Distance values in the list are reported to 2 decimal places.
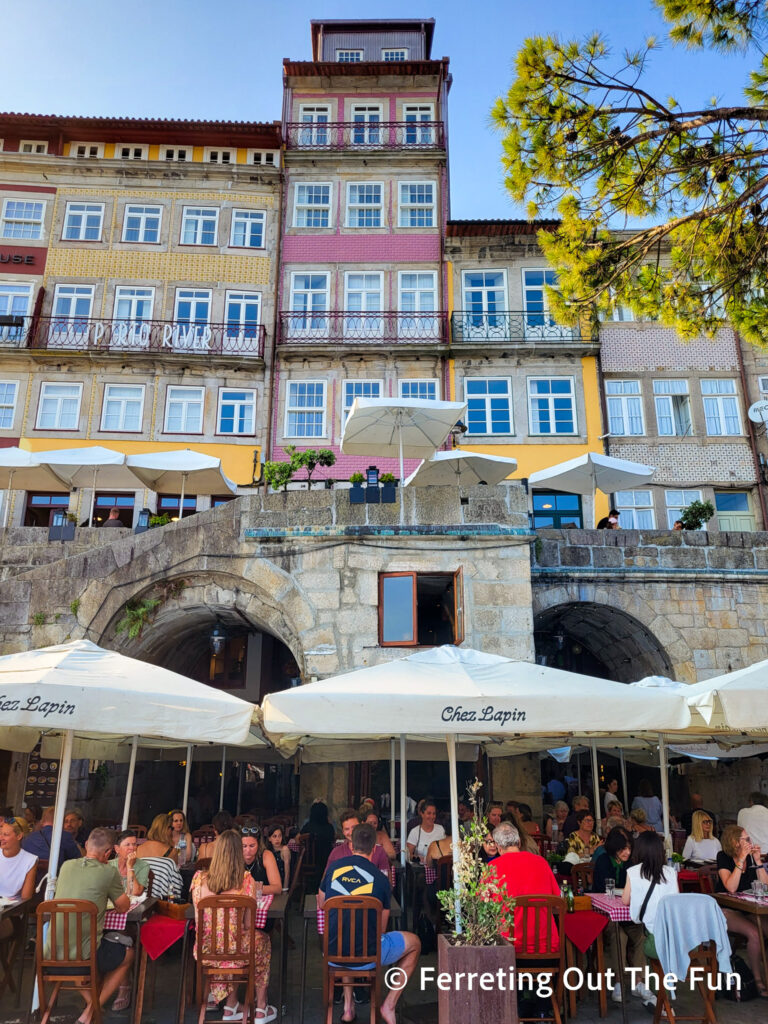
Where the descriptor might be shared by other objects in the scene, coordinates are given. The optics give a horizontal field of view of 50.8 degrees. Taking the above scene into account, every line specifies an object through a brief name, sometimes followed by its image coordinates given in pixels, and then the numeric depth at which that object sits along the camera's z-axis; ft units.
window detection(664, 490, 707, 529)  62.95
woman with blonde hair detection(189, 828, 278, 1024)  17.34
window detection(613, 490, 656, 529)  63.10
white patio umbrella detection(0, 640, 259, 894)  18.06
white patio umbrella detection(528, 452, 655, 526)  48.32
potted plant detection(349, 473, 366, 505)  34.83
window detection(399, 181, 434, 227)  71.41
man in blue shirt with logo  17.60
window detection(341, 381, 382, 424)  65.41
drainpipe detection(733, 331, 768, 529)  62.80
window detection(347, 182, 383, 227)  71.51
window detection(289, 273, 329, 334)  67.56
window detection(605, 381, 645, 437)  65.41
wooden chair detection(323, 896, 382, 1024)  16.79
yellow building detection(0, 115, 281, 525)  64.54
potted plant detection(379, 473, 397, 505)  34.91
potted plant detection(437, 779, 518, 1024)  14.44
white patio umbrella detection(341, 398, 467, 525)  38.17
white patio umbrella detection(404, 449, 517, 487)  48.32
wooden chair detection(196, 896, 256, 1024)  16.62
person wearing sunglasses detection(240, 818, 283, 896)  20.95
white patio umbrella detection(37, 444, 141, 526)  51.49
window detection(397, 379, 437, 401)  65.82
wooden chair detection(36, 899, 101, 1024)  16.60
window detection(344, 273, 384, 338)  67.51
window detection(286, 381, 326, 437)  65.05
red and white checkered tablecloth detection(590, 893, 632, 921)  19.33
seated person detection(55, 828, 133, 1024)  17.29
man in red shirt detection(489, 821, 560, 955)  17.22
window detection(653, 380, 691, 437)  65.57
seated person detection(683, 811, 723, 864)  26.43
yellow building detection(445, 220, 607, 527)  64.95
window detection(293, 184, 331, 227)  71.34
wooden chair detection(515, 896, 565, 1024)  17.03
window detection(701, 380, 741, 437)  65.51
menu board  36.86
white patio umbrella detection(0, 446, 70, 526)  51.75
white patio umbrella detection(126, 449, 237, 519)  51.88
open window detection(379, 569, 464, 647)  33.45
